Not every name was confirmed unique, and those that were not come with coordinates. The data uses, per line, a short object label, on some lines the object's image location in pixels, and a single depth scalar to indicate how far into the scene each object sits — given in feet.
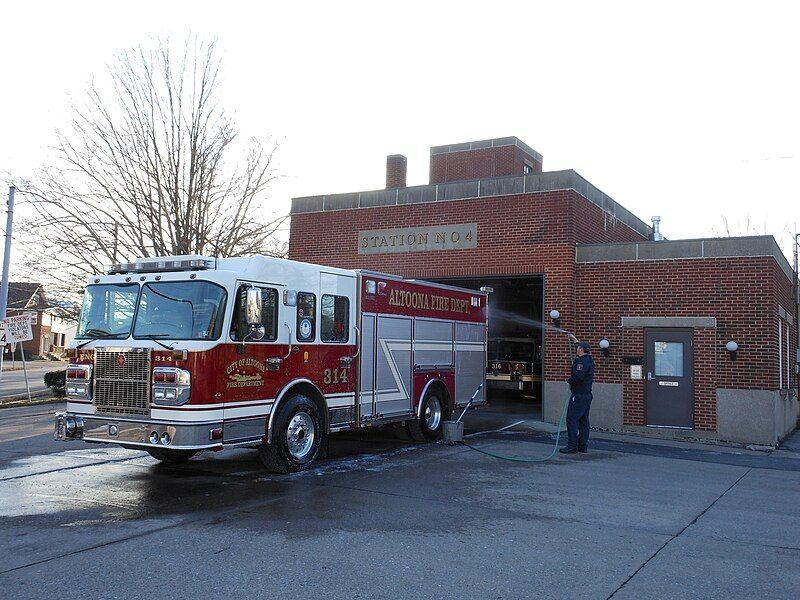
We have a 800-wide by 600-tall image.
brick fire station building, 46.32
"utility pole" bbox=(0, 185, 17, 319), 70.95
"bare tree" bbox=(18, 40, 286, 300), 70.79
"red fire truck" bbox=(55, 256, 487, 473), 27.07
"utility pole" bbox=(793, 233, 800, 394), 66.16
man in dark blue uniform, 39.22
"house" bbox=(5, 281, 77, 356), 222.48
